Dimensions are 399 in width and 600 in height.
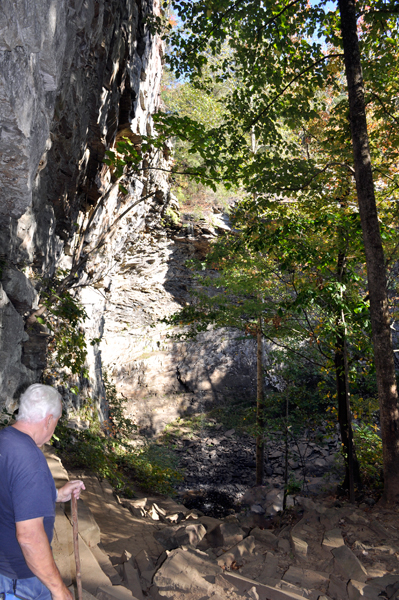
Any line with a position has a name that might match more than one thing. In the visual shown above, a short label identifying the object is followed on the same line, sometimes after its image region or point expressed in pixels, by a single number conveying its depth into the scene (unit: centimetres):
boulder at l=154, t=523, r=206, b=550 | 486
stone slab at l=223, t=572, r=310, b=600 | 335
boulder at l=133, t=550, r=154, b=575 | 396
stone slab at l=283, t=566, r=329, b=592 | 376
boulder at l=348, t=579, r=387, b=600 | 346
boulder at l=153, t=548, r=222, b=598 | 349
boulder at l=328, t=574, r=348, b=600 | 357
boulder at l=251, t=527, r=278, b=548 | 486
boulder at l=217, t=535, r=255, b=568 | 418
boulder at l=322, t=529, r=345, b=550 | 456
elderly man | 183
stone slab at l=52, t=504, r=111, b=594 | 325
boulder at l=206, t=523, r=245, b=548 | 485
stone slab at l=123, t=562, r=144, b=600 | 344
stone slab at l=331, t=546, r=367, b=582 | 386
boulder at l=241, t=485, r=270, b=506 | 1099
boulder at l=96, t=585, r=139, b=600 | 301
